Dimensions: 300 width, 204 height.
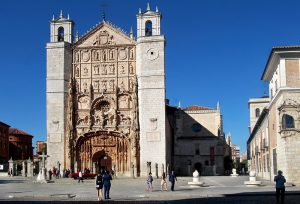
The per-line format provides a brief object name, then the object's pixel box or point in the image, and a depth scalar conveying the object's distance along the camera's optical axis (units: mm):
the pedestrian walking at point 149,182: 29859
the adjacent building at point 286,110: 32469
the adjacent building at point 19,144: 98250
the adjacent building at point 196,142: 70000
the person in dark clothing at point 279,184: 19828
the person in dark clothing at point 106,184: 24056
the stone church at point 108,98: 54344
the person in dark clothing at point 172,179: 30094
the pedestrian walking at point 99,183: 23125
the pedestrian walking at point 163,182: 30216
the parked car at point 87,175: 50562
